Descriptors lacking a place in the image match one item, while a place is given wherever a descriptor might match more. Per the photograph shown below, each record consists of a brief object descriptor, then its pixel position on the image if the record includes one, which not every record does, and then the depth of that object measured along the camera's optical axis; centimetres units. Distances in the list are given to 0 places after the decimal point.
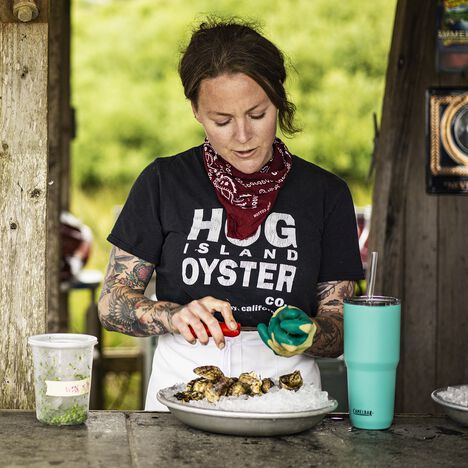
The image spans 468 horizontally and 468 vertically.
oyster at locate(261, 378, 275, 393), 215
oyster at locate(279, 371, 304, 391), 217
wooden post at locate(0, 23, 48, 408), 248
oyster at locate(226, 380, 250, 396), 211
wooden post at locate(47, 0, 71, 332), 413
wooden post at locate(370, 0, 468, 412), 389
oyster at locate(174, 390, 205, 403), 209
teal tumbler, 207
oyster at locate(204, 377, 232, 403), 208
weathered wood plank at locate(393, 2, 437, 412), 389
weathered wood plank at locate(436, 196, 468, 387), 395
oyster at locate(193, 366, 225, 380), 216
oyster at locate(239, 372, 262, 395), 212
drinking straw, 209
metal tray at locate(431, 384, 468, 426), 211
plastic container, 214
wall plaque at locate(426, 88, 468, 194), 384
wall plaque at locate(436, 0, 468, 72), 382
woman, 249
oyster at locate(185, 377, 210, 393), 211
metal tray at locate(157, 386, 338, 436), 198
